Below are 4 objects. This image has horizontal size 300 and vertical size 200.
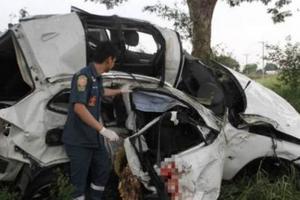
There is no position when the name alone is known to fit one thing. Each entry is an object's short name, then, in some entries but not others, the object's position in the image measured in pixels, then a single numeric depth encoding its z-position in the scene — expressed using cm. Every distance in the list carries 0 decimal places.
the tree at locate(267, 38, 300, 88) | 884
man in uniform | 318
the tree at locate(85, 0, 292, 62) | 920
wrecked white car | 331
